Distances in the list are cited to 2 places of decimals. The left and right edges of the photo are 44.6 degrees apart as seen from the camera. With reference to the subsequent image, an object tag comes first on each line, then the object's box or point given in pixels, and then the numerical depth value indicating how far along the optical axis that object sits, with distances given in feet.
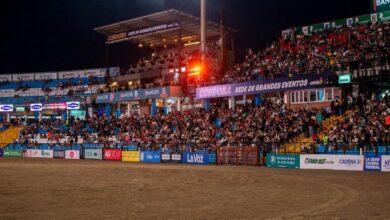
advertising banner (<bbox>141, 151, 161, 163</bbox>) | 130.62
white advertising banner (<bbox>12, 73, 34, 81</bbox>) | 249.55
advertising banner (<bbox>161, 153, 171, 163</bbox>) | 127.75
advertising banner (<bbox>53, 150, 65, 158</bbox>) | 159.40
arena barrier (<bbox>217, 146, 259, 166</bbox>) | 108.88
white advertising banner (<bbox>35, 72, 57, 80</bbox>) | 245.86
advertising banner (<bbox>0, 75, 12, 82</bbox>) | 253.85
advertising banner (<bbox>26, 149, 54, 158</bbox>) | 163.43
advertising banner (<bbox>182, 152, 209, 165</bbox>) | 118.42
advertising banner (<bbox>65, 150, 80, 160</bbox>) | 154.71
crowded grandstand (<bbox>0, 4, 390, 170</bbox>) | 109.60
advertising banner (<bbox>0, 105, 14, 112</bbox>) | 224.74
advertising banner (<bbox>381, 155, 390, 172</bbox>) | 85.10
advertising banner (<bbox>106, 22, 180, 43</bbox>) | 180.65
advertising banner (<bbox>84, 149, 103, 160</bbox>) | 148.85
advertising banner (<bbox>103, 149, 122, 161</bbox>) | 141.08
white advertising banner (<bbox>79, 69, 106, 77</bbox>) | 233.96
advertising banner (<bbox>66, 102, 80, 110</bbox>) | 203.51
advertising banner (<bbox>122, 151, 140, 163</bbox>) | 135.74
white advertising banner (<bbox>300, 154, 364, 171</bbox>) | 90.33
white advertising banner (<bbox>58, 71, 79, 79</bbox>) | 240.94
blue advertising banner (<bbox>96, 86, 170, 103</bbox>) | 171.63
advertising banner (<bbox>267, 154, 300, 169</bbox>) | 99.35
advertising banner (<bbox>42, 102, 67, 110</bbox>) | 206.90
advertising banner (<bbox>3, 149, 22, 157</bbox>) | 175.01
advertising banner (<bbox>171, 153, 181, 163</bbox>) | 125.40
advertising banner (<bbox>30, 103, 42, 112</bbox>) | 214.69
